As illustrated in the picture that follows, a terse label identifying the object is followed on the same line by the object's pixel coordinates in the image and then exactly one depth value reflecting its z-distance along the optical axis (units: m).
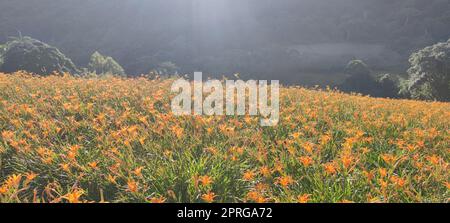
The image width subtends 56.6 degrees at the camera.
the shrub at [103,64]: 43.69
